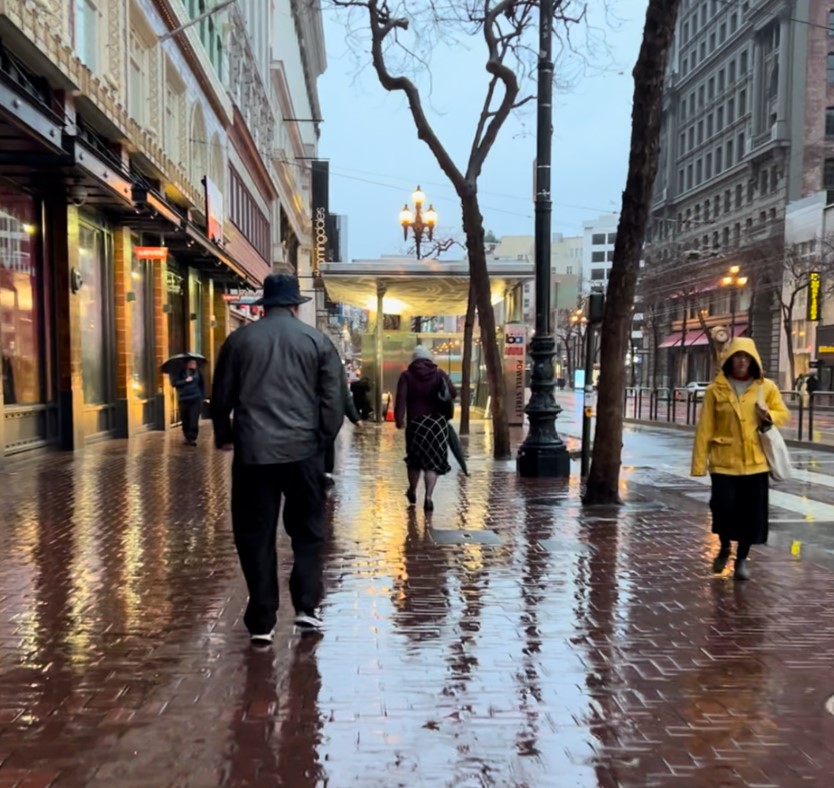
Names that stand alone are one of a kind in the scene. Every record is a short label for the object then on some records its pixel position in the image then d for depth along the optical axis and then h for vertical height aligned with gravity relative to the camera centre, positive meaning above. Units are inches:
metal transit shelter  759.7 +62.6
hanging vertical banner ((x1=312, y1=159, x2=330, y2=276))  2074.3 +415.6
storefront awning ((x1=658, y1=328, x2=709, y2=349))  2512.3 +29.5
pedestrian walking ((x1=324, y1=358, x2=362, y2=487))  270.5 -22.4
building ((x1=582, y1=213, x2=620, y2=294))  4953.3 +658.8
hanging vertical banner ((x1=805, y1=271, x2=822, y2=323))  1509.1 +100.4
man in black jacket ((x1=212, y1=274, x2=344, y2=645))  162.1 -16.8
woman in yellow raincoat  217.8 -28.4
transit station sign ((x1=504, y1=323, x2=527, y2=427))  868.0 -20.6
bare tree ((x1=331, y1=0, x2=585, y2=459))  515.8 +156.7
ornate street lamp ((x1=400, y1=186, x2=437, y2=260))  894.9 +154.0
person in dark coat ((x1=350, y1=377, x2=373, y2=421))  825.7 -51.7
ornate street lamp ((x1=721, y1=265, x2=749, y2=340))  1598.2 +143.6
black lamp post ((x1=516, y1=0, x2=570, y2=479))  414.3 -1.9
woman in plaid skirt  315.3 -27.2
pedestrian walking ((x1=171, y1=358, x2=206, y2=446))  577.6 -41.4
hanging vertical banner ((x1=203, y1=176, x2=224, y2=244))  863.7 +157.1
